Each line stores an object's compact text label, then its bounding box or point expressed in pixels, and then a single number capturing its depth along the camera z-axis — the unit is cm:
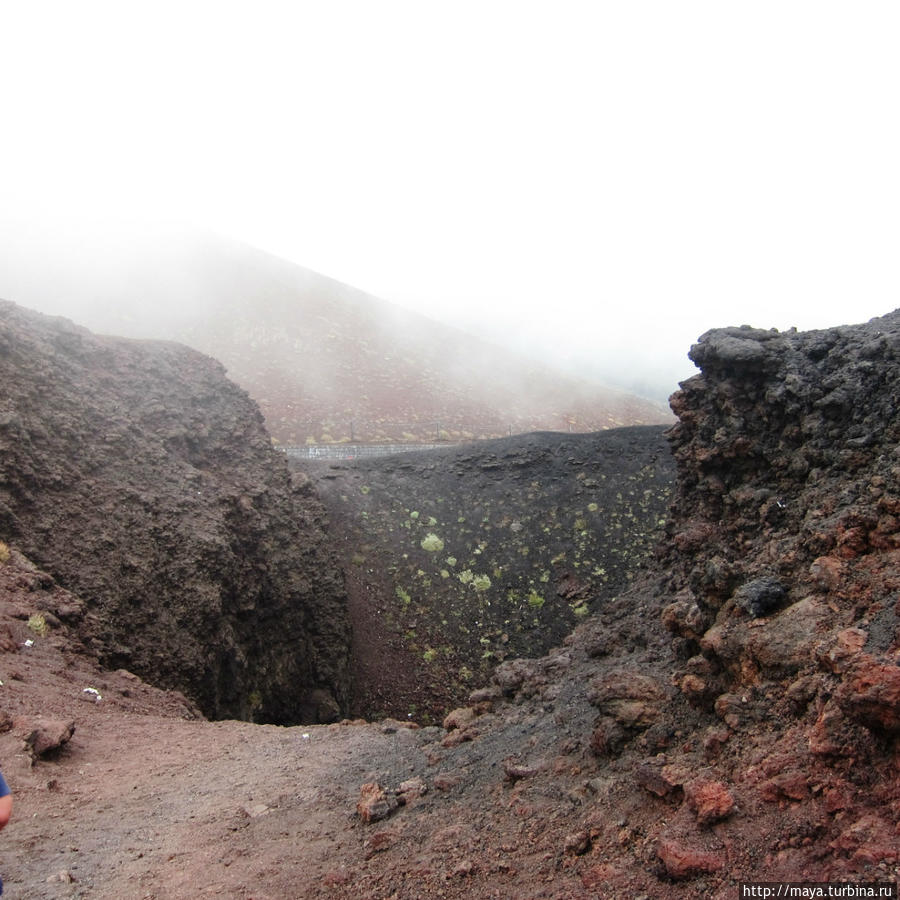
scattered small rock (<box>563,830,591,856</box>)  400
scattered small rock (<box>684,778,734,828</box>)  353
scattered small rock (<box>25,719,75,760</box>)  661
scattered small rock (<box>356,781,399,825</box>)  553
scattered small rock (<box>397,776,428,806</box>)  583
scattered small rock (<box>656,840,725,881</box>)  327
